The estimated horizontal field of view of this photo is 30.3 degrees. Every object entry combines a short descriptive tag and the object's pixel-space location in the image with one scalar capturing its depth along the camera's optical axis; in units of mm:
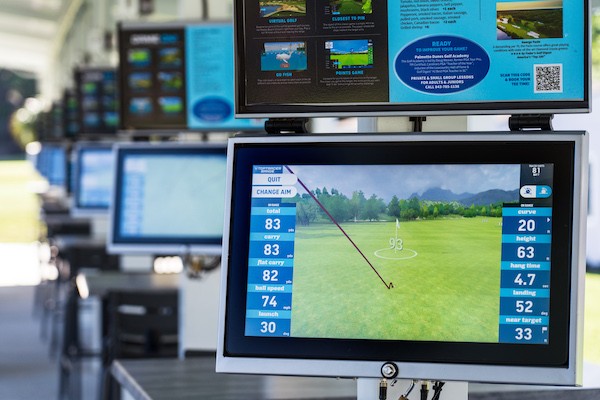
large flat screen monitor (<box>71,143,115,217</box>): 6906
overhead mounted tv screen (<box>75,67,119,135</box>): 7594
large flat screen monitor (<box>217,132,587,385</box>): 1702
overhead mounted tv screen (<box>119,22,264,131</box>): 4031
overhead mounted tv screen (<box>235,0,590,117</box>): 1757
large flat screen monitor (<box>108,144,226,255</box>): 3801
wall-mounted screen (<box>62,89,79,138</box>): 10062
